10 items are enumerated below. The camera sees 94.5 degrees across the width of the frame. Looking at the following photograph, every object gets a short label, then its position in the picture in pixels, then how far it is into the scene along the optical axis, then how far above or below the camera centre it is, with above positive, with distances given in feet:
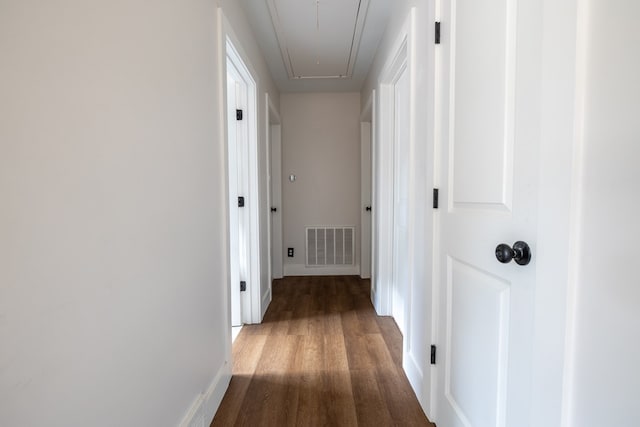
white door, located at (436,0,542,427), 2.50 -0.14
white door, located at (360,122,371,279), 11.54 +0.04
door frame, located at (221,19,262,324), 7.80 -0.65
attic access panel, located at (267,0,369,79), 6.61 +4.11
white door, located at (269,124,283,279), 11.96 -0.32
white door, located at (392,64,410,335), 7.25 -0.03
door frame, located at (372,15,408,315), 7.89 -0.03
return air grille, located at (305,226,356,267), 12.81 -2.34
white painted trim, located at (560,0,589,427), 1.95 -0.16
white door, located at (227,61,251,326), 7.77 -0.10
